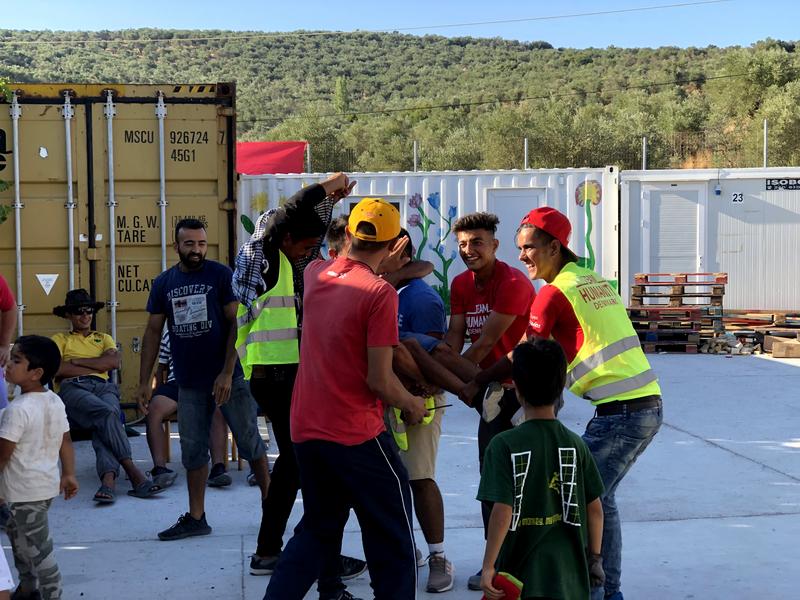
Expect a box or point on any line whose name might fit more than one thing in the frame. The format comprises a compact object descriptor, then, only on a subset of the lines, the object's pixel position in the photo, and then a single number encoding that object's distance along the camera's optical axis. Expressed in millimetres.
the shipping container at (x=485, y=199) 14984
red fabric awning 17672
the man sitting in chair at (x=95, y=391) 6676
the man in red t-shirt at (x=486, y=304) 4668
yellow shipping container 8812
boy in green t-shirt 3324
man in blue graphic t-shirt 5562
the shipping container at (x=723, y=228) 15844
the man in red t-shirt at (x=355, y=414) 3717
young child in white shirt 4273
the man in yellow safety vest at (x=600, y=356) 4039
